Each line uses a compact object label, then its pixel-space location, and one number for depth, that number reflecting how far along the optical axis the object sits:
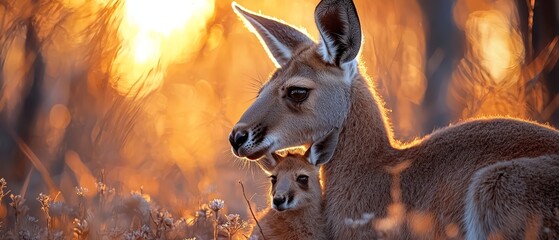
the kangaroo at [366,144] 11.73
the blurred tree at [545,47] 23.14
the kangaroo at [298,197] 13.54
